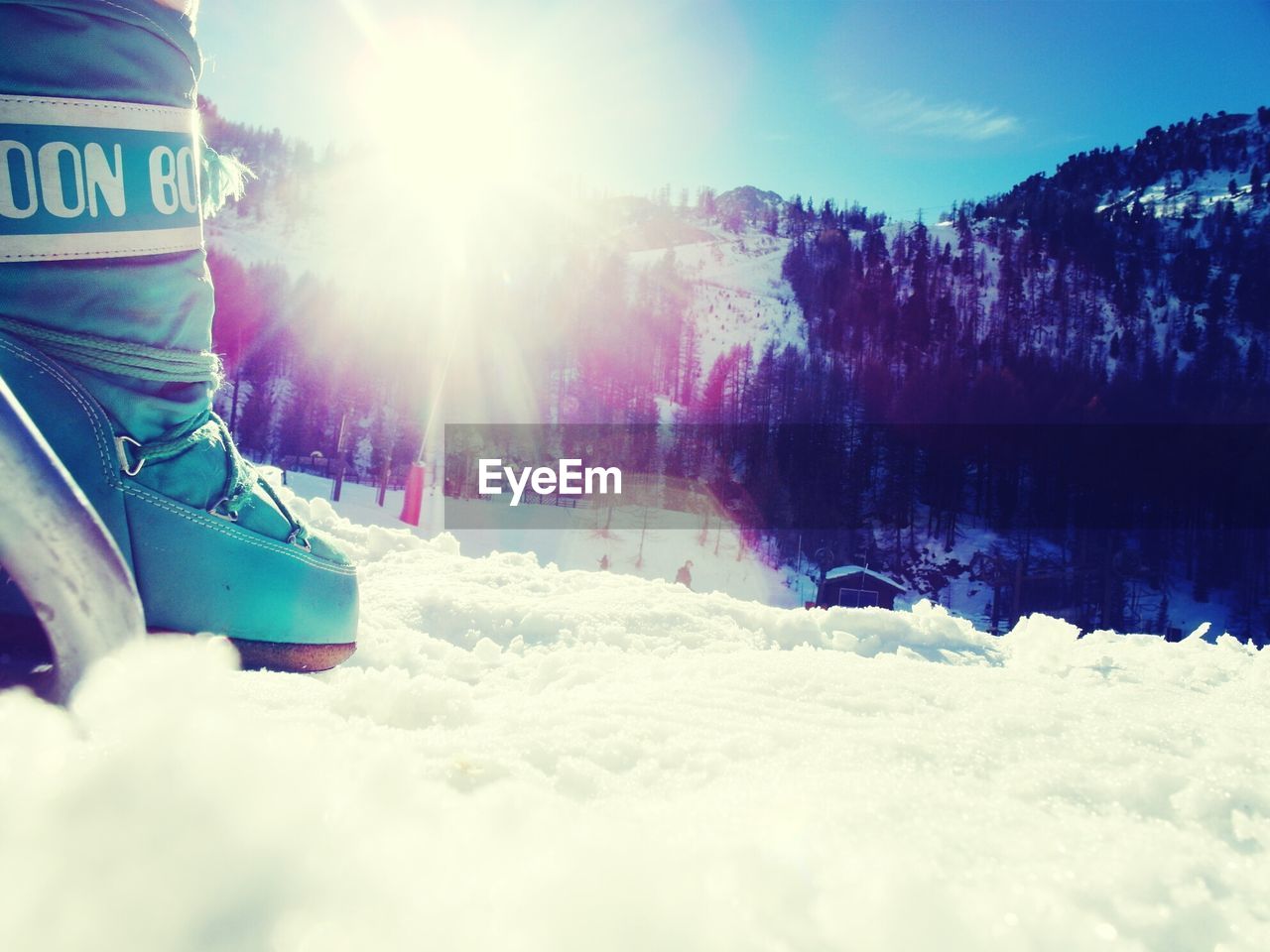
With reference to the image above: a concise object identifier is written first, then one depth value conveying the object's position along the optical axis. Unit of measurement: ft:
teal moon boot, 1.21
